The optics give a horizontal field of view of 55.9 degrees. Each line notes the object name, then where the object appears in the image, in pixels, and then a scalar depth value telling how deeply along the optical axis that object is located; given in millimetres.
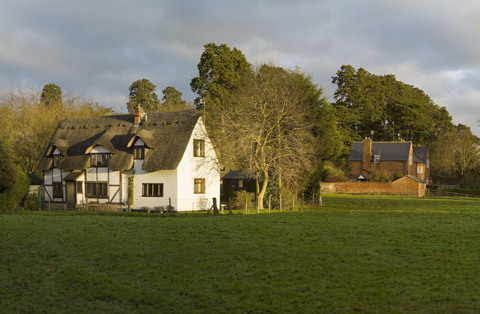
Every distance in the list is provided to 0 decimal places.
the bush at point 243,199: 32284
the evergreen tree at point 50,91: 70875
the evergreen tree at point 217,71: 55062
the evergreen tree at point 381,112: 83062
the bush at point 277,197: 34656
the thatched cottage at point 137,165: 33969
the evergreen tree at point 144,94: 76644
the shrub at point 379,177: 60375
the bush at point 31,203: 34594
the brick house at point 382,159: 69188
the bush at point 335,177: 64562
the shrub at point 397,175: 64062
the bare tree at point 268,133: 33375
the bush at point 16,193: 30609
